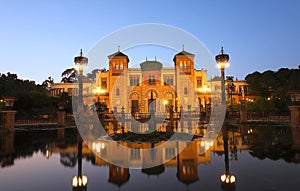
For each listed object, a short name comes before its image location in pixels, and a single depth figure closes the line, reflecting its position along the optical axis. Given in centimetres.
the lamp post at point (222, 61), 1691
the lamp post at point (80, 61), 1819
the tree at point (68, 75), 7541
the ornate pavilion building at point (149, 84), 4716
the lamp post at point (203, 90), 4747
